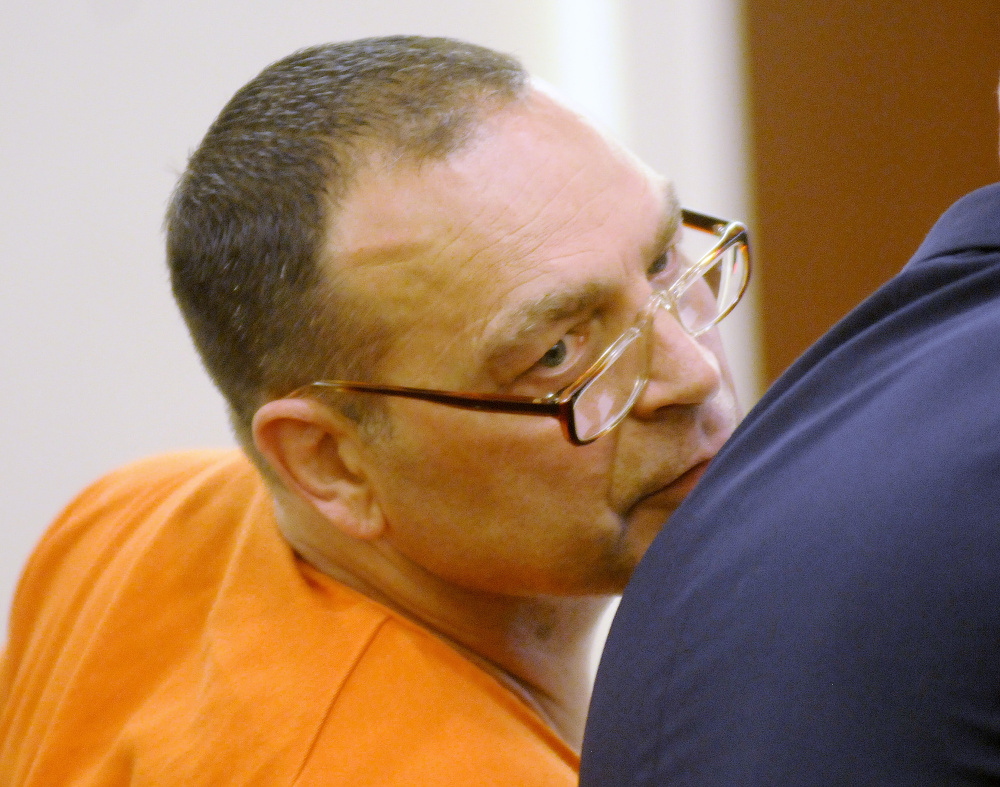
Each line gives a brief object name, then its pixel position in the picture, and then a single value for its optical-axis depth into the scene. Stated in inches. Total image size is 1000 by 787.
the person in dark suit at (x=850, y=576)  86.9
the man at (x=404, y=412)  93.3
